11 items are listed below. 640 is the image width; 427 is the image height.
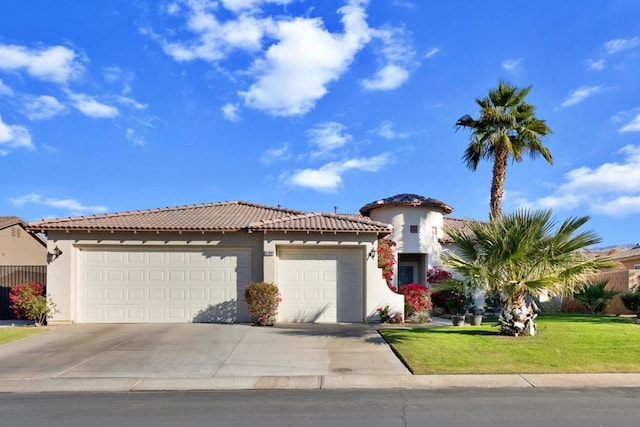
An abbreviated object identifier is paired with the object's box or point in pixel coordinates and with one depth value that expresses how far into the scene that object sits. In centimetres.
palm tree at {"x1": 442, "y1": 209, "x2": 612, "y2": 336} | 1234
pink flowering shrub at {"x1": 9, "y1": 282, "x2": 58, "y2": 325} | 1565
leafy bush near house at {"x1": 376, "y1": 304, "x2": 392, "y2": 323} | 1639
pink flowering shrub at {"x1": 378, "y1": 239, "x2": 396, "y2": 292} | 1764
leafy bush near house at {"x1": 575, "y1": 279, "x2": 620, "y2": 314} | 2197
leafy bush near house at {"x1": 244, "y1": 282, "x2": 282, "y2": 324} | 1544
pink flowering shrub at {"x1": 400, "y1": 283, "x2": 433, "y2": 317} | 1700
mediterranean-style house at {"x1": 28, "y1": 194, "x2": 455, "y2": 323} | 1631
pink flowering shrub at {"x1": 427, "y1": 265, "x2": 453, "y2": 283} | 2117
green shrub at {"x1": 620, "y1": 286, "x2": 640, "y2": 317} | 2023
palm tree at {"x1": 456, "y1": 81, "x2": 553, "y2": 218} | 2109
